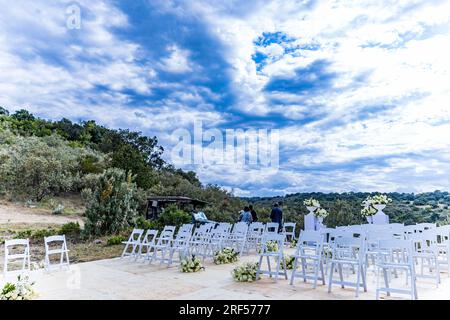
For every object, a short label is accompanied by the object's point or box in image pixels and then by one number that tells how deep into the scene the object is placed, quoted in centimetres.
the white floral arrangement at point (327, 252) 561
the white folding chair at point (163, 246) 679
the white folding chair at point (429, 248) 464
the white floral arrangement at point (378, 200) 902
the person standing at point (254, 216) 1205
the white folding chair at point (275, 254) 537
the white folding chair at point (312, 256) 489
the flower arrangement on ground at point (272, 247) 704
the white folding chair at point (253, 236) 911
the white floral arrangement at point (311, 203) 947
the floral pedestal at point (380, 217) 902
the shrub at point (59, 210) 1623
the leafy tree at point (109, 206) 1062
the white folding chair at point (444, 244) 535
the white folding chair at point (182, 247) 671
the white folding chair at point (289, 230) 855
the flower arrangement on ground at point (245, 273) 538
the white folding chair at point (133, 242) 723
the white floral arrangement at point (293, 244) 935
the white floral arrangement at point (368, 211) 906
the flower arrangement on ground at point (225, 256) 726
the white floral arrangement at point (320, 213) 936
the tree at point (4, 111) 3214
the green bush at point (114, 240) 964
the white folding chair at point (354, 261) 438
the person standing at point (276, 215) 1067
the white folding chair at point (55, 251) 595
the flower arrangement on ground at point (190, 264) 620
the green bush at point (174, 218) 1158
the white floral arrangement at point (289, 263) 641
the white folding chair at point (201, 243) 779
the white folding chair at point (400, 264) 397
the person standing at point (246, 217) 1089
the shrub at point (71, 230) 1108
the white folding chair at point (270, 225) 865
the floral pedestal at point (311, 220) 951
